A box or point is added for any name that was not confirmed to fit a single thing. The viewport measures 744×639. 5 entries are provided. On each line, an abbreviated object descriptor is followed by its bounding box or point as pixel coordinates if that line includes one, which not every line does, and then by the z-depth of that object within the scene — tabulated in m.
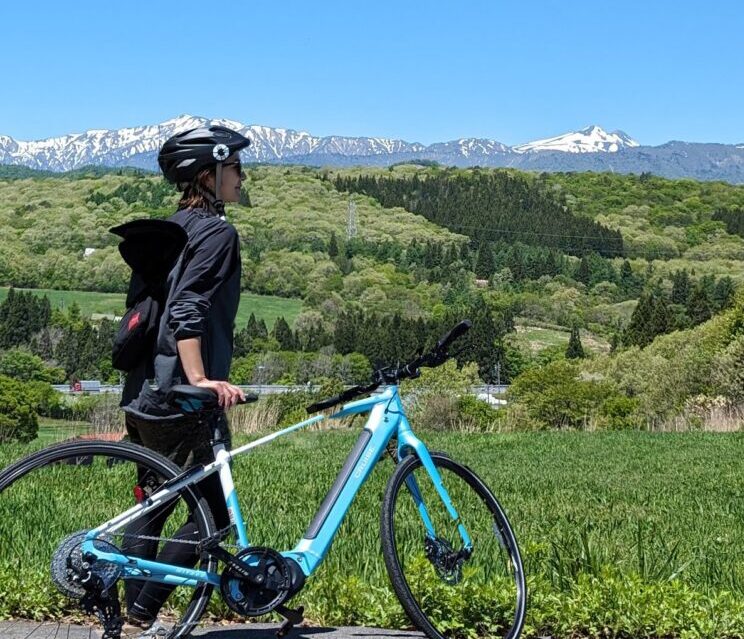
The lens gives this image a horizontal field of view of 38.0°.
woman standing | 3.86
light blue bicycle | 3.67
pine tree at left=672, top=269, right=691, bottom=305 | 163.50
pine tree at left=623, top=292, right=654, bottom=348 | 114.94
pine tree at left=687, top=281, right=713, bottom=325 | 126.12
